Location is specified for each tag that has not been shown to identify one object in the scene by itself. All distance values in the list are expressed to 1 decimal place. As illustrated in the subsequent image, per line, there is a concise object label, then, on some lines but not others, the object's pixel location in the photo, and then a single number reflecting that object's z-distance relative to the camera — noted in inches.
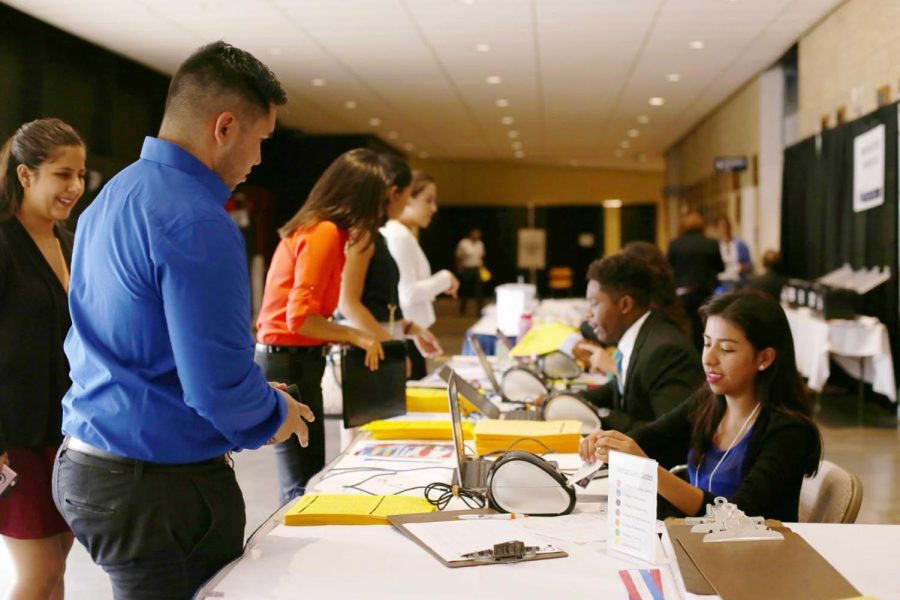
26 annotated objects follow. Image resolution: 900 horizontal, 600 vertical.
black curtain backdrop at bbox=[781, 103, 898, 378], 284.7
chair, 82.7
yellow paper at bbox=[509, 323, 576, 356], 163.5
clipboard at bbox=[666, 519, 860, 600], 59.5
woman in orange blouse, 117.6
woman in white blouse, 183.0
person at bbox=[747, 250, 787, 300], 344.5
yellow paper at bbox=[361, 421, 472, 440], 114.3
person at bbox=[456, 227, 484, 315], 830.5
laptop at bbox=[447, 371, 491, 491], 89.3
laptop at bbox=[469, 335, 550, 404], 142.5
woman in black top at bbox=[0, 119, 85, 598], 90.9
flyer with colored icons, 65.0
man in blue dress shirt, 60.4
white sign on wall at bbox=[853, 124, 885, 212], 290.5
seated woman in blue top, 84.0
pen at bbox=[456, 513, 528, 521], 78.7
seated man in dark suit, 116.7
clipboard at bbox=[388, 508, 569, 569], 69.7
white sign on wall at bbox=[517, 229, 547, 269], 922.7
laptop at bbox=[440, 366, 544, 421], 120.1
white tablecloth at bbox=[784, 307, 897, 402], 267.9
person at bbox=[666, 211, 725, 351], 373.1
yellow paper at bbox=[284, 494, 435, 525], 78.5
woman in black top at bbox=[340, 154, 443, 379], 137.1
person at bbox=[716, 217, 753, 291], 455.5
